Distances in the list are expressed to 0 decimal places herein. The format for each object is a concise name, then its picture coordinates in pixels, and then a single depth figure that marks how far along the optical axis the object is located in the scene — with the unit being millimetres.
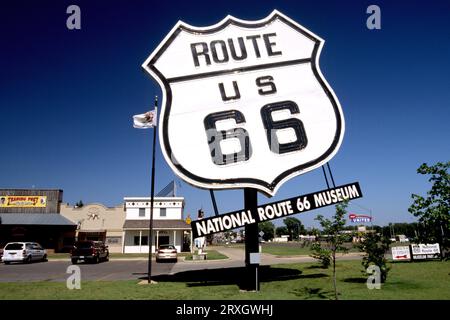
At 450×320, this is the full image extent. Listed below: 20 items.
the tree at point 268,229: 147625
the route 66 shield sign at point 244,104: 13977
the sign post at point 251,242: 13461
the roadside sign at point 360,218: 75625
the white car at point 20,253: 29250
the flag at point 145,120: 16850
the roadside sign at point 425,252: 25391
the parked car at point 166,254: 30781
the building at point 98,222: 44719
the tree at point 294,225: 167550
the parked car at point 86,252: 28844
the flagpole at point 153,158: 16562
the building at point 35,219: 40625
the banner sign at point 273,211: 12938
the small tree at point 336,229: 11539
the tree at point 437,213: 9680
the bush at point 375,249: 14398
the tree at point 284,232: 195312
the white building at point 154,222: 43406
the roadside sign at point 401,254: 25391
